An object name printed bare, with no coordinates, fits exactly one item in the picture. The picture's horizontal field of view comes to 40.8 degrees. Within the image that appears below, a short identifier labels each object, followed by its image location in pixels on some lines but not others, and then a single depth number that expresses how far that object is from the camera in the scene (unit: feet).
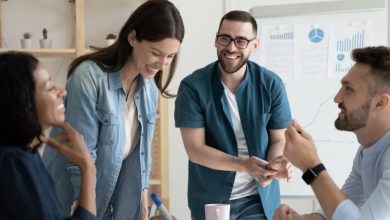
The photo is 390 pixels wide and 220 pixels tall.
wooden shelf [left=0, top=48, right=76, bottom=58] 10.75
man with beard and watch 5.02
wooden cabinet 10.82
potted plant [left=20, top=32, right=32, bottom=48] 10.87
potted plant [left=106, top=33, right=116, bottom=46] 11.09
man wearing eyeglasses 7.07
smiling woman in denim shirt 5.50
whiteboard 9.45
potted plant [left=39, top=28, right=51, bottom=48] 10.94
